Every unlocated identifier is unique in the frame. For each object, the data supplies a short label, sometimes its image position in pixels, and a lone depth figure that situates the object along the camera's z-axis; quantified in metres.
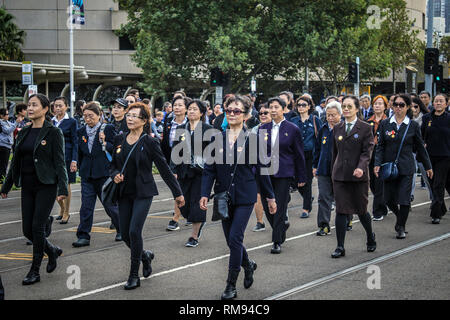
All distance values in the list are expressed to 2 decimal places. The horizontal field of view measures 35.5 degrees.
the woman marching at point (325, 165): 9.84
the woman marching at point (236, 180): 6.62
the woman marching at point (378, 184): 11.48
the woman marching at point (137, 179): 6.95
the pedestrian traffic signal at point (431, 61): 24.58
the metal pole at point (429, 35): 24.92
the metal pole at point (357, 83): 29.22
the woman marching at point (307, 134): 11.69
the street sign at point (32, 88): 21.48
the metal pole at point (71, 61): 30.97
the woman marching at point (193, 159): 9.66
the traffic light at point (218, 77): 26.22
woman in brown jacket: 8.53
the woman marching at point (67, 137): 10.76
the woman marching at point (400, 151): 9.85
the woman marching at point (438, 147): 11.09
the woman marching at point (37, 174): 7.32
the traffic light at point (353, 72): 29.44
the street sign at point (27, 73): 21.36
